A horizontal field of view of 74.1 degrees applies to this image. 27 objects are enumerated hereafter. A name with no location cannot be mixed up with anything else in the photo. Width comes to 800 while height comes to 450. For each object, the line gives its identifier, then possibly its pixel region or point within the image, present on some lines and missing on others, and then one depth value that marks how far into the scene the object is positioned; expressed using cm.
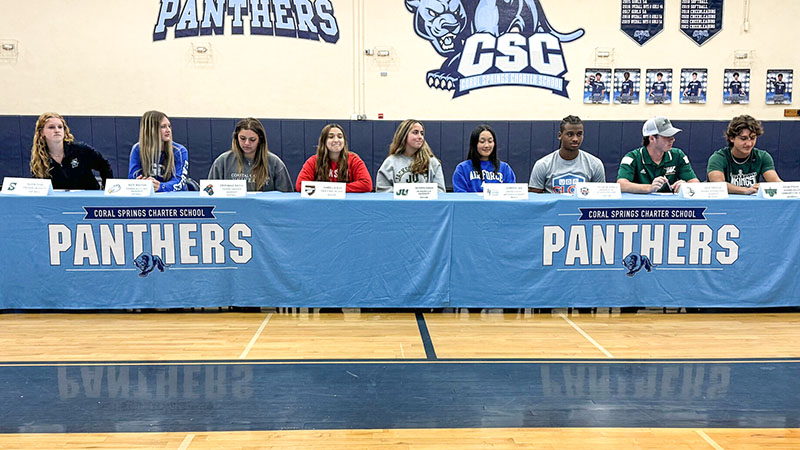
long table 310
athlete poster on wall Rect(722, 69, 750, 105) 693
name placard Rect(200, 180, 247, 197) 313
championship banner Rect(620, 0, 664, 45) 684
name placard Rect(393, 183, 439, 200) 320
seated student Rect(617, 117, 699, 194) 366
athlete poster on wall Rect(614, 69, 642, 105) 695
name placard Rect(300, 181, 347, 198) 318
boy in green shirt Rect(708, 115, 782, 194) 377
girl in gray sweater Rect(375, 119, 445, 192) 375
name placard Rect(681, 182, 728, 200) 317
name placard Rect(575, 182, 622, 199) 318
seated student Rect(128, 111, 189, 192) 376
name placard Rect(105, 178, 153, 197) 310
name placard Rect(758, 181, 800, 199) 321
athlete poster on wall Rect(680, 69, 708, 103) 694
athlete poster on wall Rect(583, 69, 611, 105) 696
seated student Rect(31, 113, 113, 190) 362
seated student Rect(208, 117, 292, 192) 363
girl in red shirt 370
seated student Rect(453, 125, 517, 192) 378
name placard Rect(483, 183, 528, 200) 320
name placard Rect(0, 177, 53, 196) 311
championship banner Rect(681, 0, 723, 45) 685
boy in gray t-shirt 379
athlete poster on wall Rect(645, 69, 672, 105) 694
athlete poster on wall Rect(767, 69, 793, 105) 691
